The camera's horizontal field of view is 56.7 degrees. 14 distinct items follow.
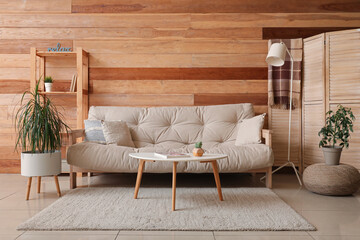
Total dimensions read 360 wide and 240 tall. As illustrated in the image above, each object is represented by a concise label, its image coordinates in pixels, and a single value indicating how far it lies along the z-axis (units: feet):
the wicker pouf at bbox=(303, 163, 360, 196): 9.78
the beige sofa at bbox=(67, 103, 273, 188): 11.22
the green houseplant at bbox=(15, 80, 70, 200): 9.38
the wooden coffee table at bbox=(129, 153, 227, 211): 8.33
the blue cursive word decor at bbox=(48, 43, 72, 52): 13.69
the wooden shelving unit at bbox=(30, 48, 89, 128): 12.78
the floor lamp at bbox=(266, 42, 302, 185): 12.03
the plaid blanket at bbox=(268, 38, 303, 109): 13.42
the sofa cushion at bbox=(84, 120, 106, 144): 11.80
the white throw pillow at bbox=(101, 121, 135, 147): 11.53
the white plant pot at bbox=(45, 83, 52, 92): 13.02
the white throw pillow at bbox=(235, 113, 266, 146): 11.44
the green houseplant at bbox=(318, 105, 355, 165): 10.19
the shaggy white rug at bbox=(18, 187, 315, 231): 7.17
